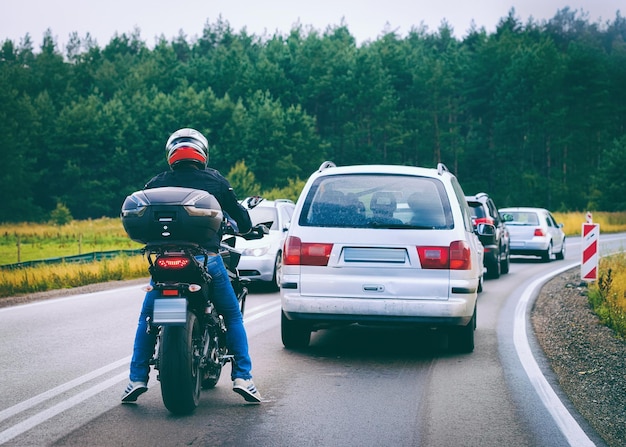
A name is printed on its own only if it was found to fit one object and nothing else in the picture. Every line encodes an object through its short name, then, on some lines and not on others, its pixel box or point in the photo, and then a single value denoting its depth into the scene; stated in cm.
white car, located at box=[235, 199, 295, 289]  1611
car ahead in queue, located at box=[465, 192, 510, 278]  1869
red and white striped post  1509
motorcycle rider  619
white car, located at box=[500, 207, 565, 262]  2555
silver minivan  841
